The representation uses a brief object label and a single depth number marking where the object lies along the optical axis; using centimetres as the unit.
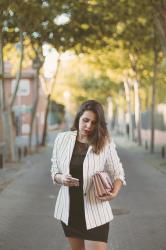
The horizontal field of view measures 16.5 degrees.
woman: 439
